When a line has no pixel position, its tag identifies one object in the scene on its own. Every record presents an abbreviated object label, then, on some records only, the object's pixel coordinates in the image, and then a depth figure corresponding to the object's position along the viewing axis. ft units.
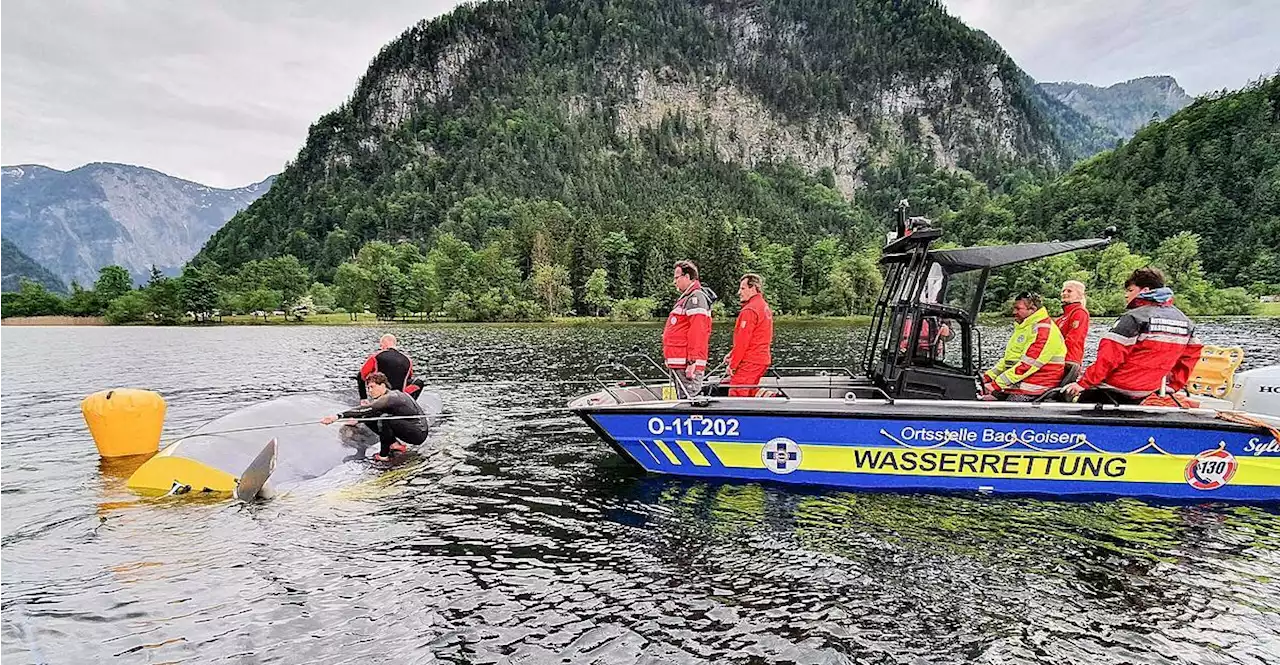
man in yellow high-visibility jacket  36.21
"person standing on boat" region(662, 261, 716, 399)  37.83
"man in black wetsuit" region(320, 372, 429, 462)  41.27
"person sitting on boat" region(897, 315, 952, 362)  36.96
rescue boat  32.40
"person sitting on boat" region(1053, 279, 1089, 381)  36.65
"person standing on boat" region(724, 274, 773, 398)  37.63
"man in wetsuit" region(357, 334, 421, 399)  47.65
